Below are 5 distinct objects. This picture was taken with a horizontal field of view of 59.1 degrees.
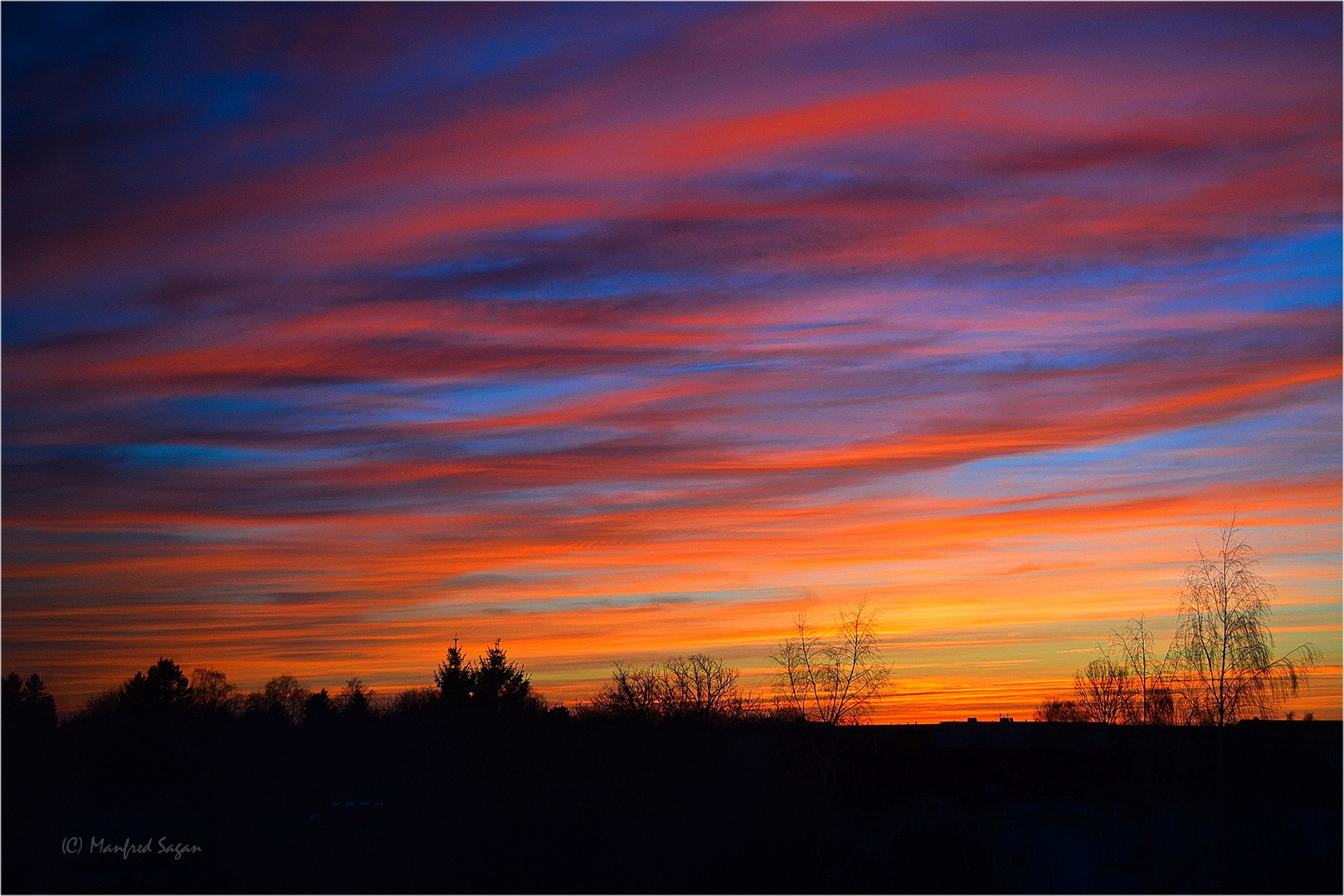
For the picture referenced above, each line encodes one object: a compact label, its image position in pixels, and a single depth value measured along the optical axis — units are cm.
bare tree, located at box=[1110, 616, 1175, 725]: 3328
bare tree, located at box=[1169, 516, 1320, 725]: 2955
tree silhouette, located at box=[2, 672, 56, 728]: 3675
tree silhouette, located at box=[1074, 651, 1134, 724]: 3712
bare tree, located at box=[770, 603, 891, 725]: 4219
